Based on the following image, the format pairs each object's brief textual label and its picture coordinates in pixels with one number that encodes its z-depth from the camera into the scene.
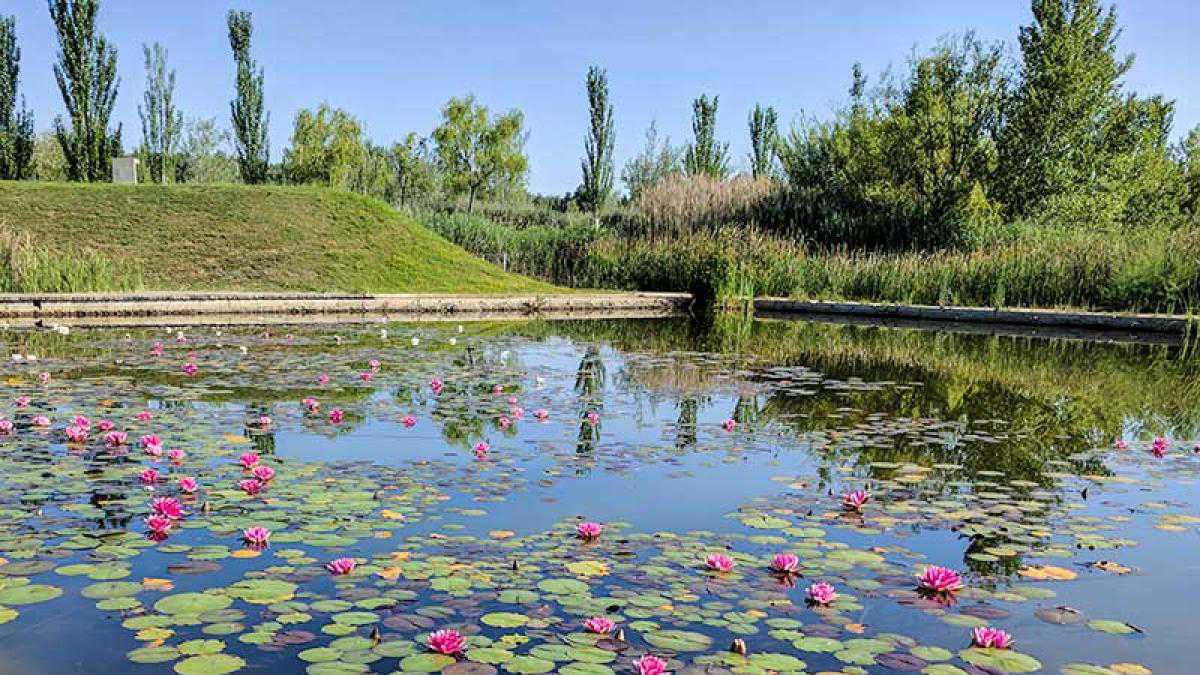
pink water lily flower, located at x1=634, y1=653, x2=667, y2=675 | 2.45
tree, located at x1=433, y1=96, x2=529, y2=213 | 38.81
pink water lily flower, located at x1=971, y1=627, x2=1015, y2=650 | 2.88
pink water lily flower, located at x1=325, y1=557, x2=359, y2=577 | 3.37
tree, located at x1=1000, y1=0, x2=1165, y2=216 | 24.92
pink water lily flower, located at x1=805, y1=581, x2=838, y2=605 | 3.20
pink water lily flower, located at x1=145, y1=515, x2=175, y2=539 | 3.80
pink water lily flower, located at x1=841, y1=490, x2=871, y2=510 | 4.46
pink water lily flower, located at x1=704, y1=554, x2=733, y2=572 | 3.50
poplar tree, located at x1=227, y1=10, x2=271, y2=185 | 29.20
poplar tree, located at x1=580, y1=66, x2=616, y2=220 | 33.99
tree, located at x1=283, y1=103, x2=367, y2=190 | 39.81
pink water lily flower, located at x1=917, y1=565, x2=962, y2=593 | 3.32
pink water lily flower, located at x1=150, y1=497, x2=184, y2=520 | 3.88
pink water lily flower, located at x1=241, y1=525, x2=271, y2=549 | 3.70
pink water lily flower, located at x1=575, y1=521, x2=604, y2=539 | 3.87
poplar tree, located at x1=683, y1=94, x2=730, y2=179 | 37.28
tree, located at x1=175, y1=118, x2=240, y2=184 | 51.12
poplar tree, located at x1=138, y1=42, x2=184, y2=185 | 34.22
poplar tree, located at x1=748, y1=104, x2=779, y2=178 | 40.16
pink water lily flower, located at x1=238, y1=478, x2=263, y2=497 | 4.43
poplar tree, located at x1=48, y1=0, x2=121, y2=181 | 24.47
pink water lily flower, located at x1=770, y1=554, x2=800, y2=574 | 3.51
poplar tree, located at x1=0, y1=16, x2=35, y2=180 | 28.14
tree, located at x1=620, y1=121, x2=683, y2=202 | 51.47
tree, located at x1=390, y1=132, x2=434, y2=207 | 45.69
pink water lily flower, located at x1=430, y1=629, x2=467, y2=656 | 2.70
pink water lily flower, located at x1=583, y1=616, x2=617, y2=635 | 2.88
